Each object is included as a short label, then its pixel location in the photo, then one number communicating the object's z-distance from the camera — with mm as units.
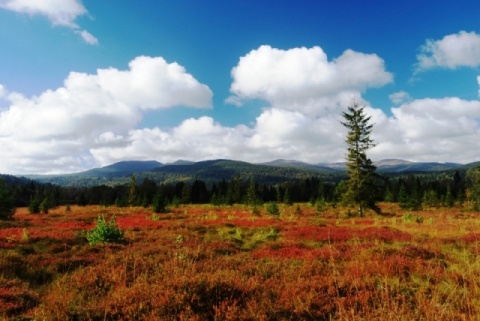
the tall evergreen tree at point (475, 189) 52197
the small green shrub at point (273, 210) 36156
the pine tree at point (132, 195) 65062
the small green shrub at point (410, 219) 26419
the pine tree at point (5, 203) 32334
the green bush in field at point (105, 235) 13461
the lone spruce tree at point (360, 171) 33594
